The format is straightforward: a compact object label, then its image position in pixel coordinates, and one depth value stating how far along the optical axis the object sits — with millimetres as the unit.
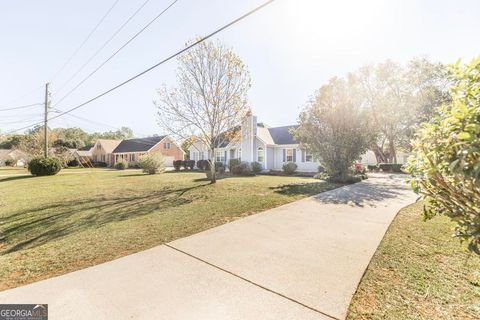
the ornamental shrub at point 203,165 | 28378
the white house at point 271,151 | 23745
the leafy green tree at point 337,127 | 14266
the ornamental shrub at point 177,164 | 30078
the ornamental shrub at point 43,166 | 20950
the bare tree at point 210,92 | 13344
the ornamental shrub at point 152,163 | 22603
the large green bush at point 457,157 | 1632
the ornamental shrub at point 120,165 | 35719
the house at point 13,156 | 55244
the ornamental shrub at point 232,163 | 23891
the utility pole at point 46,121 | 23019
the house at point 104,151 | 47094
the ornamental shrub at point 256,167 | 23500
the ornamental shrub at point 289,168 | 21234
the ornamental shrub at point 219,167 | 25294
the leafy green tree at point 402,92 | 25109
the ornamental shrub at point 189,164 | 30344
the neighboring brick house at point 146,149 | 41281
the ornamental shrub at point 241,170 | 20912
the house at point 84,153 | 45088
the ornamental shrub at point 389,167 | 26288
